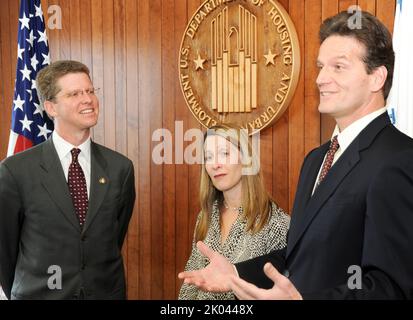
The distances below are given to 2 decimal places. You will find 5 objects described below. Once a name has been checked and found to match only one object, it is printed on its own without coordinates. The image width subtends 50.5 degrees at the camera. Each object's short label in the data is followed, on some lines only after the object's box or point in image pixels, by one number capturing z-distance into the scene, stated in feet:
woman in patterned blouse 7.25
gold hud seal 9.27
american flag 10.57
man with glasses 6.97
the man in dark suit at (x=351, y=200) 3.62
